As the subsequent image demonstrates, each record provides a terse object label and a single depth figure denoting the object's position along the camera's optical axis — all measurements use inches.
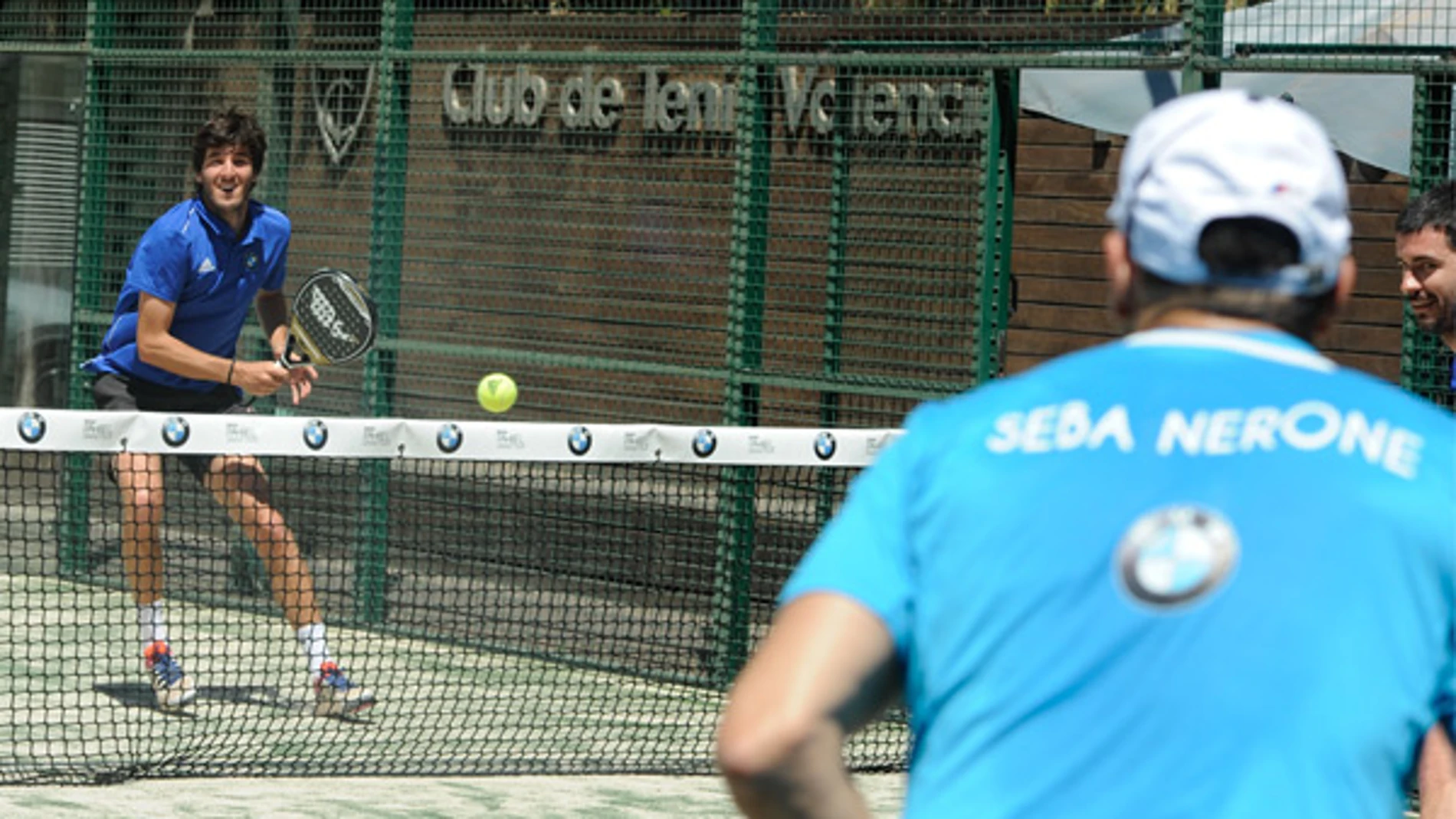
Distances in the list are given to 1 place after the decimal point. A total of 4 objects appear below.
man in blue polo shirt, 535.2
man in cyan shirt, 126.4
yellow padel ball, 583.8
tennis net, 486.0
